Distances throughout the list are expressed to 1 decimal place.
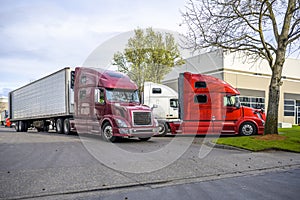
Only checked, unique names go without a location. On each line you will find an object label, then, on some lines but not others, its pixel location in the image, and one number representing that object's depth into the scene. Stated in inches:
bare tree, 414.9
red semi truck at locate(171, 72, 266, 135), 511.3
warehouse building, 1028.5
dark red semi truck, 407.8
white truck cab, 559.9
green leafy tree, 843.5
